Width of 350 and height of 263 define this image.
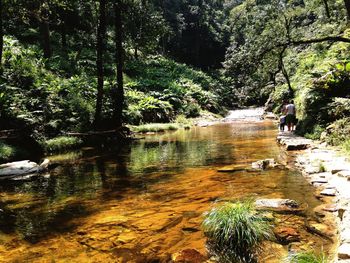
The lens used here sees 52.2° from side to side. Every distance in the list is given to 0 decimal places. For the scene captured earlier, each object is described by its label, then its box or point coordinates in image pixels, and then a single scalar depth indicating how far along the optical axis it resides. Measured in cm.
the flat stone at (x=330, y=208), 593
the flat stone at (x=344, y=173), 725
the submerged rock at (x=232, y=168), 950
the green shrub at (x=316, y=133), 1335
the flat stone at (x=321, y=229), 511
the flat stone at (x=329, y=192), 671
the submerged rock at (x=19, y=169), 1013
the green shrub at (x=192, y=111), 3038
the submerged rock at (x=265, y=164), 952
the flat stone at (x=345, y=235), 446
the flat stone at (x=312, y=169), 848
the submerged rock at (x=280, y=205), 608
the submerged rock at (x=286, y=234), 503
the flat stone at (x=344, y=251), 395
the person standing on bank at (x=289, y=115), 1714
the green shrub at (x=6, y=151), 1154
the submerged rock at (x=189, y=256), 460
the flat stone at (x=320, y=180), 757
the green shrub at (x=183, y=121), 2668
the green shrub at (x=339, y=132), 1108
